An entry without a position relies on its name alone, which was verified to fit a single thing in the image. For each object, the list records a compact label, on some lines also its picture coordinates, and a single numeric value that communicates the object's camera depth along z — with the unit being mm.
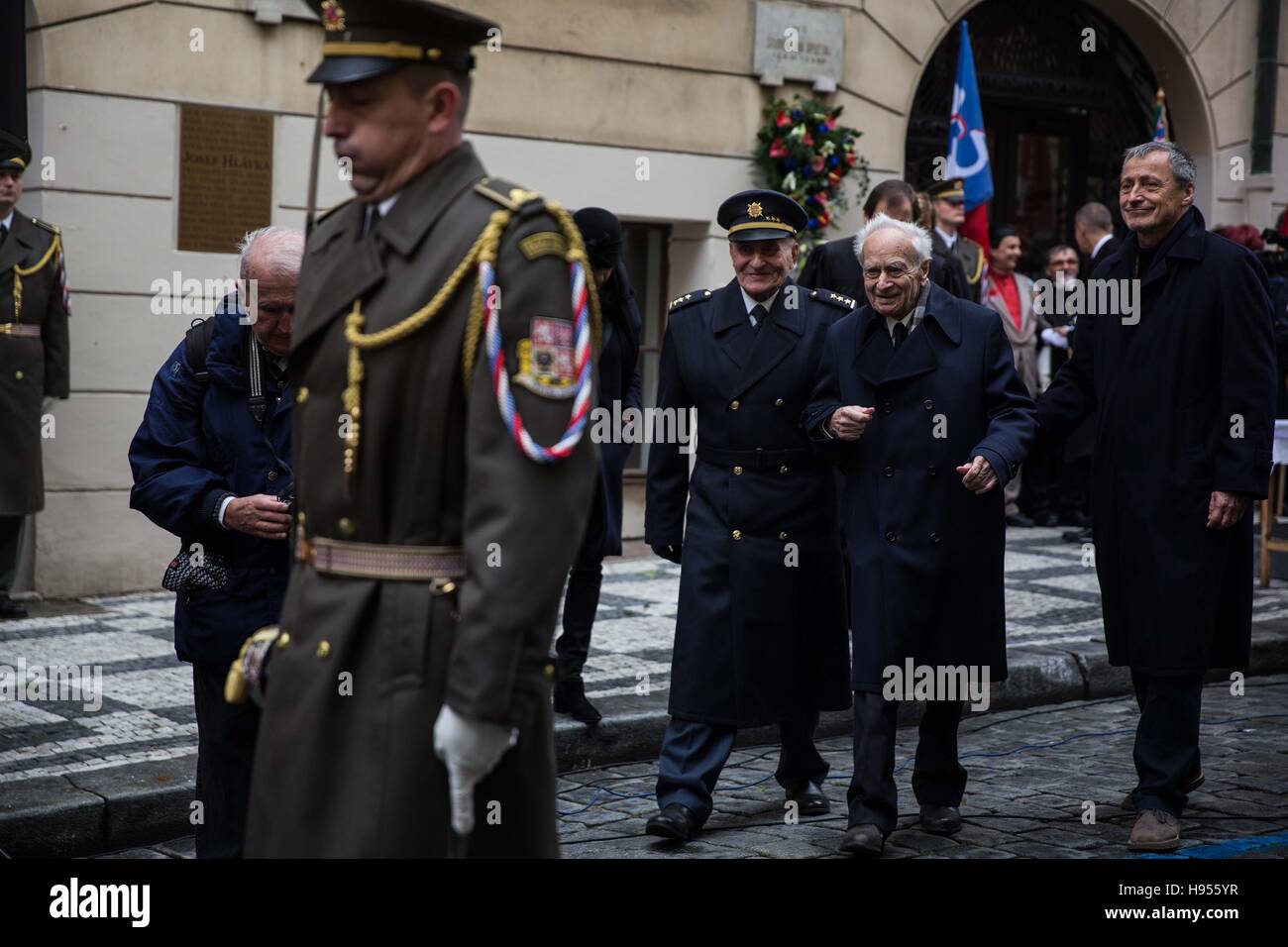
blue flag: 13812
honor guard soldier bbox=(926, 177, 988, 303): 11312
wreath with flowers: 12906
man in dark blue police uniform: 6273
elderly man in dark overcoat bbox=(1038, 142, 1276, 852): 6098
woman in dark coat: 7348
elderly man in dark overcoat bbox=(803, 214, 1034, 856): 6008
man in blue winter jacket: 4645
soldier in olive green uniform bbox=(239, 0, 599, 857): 3096
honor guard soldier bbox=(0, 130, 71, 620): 9539
